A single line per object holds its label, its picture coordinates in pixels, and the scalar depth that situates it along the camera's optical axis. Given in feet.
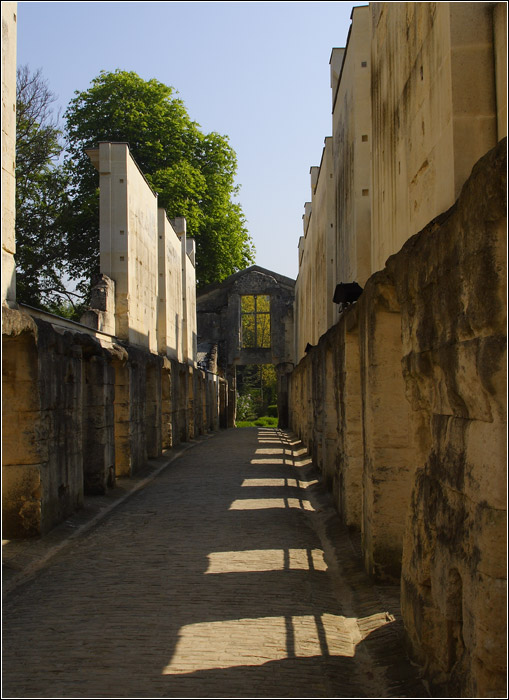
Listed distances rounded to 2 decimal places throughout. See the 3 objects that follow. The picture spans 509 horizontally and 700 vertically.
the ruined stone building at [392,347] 14.29
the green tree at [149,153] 105.29
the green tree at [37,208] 92.63
